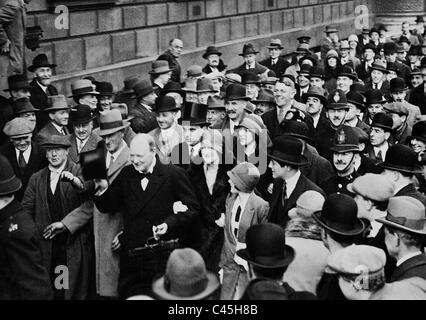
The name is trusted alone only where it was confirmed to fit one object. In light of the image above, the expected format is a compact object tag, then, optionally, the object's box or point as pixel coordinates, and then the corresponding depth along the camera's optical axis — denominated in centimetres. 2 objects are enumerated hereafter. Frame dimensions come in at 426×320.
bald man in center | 642
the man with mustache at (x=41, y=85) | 1022
